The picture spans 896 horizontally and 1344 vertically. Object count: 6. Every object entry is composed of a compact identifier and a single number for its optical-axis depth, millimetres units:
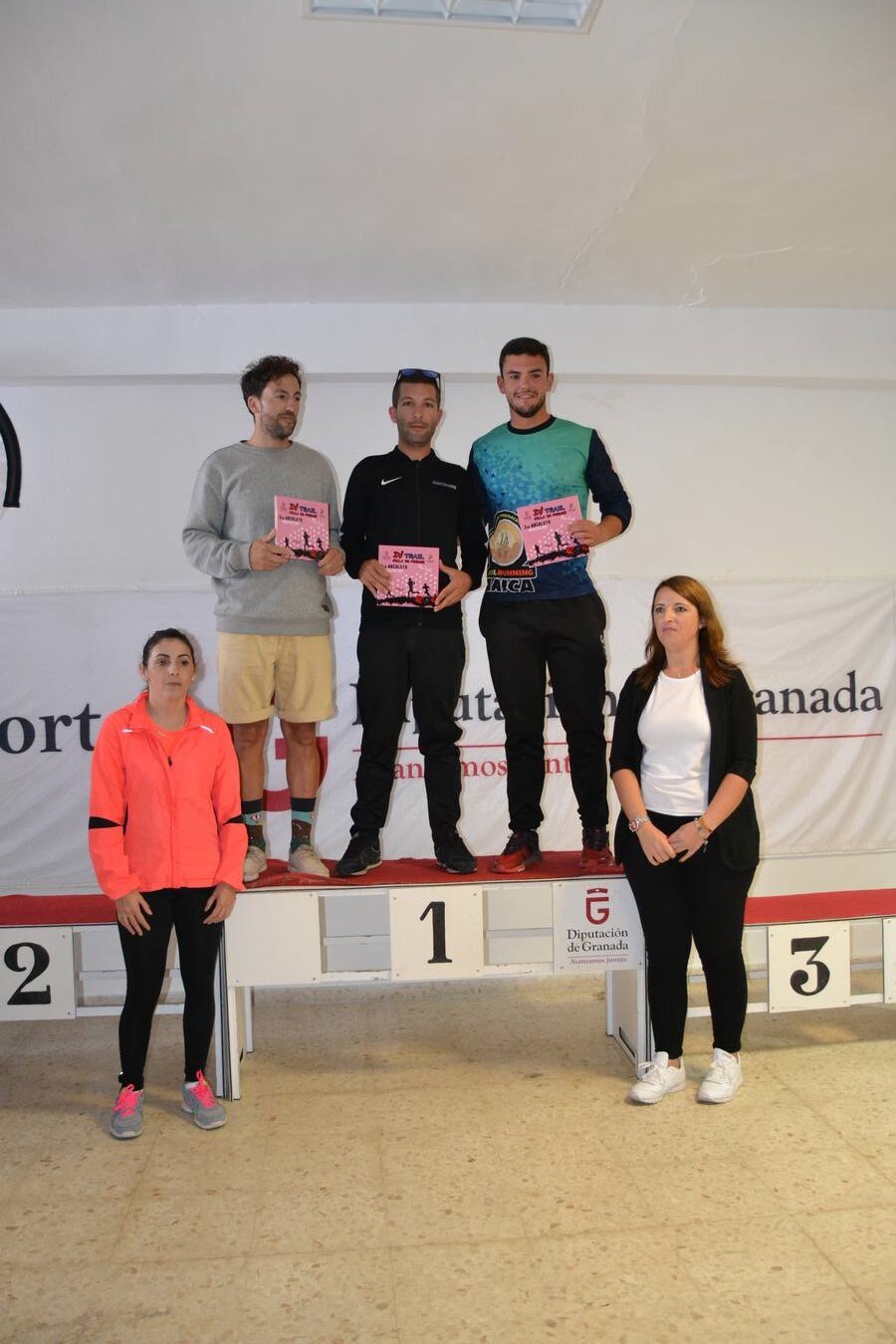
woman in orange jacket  2635
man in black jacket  2955
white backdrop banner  3965
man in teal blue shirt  2975
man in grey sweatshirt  2939
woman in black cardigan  2775
